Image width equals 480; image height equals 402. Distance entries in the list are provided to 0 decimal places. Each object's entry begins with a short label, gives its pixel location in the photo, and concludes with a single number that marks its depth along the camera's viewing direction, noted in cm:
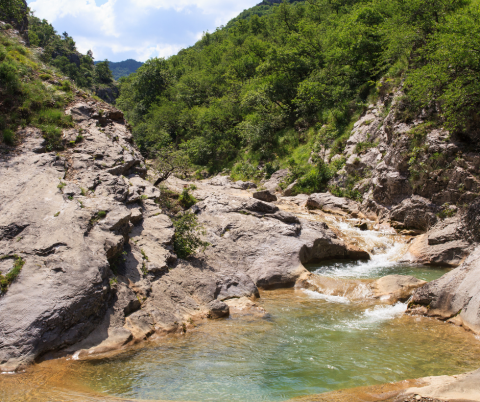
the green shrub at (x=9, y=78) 1203
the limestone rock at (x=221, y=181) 2788
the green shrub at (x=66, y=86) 1443
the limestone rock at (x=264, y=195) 2039
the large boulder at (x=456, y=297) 752
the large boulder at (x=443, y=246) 1258
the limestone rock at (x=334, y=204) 1975
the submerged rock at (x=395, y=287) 972
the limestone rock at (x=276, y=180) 2650
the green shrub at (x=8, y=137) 1055
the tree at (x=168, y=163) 1566
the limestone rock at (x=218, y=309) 879
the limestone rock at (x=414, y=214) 1545
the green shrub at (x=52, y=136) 1138
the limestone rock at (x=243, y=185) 2629
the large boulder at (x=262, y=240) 1152
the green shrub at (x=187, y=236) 1110
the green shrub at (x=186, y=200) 1480
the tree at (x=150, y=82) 4978
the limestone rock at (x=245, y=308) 900
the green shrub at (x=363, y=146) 2166
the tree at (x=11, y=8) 1692
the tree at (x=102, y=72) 9749
